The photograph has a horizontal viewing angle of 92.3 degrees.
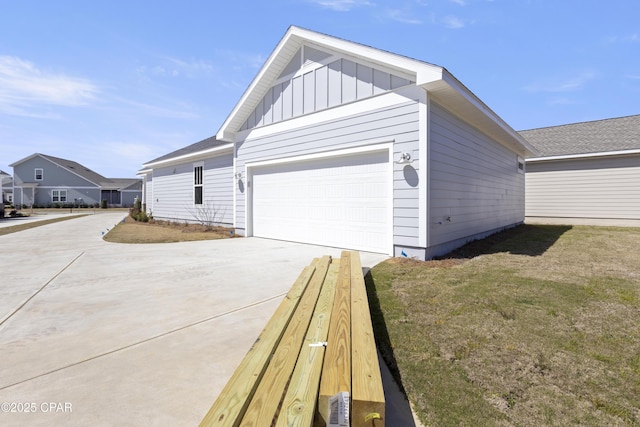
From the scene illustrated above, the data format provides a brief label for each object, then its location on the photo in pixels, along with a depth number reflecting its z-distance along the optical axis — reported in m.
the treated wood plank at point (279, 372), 1.44
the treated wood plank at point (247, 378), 1.38
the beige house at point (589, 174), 12.99
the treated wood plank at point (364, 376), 1.48
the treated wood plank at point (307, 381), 1.42
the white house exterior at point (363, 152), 6.48
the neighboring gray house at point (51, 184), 35.38
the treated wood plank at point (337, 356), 1.57
